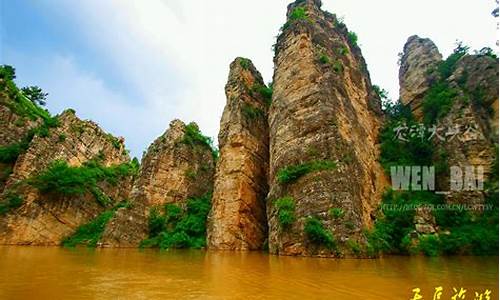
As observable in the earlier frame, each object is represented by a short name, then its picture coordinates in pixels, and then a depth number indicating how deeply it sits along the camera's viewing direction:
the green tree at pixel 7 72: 28.62
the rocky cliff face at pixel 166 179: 22.81
